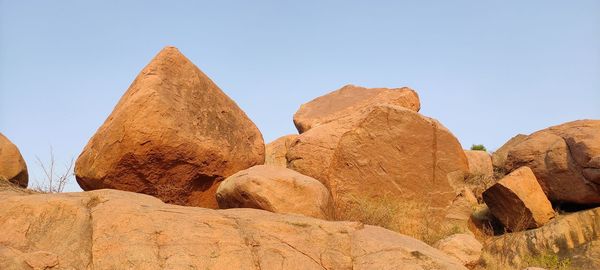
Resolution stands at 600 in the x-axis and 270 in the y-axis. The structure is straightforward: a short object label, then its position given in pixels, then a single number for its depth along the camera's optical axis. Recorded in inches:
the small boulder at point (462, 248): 332.5
